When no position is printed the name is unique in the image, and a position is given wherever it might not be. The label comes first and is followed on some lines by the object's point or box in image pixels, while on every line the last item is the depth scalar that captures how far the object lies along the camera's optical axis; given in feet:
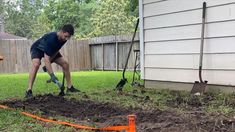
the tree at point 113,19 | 52.01
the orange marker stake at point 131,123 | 5.35
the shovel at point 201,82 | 12.96
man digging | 14.10
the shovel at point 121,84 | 15.86
